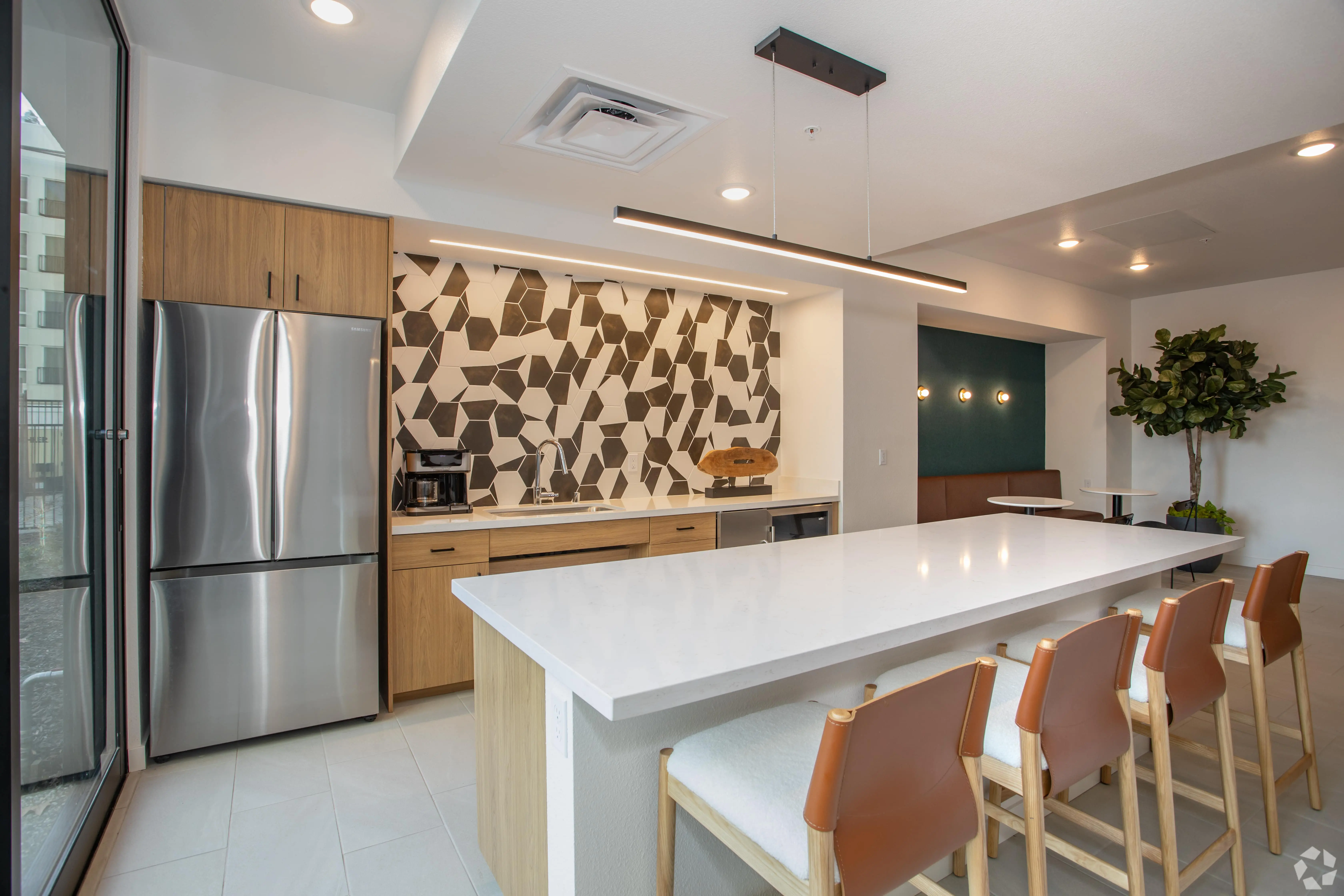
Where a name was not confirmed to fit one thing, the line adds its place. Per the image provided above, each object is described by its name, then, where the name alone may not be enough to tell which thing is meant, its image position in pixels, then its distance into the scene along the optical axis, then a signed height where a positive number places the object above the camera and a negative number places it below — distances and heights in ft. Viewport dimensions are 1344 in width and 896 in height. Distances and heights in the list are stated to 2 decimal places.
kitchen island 4.23 -1.31
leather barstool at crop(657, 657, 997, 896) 3.44 -1.99
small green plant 19.31 -1.91
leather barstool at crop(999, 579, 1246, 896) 5.56 -2.15
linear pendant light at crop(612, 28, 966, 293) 6.71 +3.94
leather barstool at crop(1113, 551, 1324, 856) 6.89 -2.11
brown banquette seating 18.47 -1.26
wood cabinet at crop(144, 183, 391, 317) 8.62 +2.63
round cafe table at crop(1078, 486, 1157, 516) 17.44 -1.36
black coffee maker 11.19 -0.54
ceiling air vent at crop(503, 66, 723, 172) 7.71 +4.01
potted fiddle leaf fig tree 18.80 +1.54
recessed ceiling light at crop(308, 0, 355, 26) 7.41 +4.84
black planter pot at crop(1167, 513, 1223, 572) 19.06 -2.23
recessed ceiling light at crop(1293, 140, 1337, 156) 10.56 +4.70
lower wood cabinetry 10.26 -2.77
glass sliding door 5.09 +0.15
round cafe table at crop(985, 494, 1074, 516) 16.83 -1.36
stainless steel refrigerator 8.54 -0.97
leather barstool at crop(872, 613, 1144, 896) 4.55 -2.02
